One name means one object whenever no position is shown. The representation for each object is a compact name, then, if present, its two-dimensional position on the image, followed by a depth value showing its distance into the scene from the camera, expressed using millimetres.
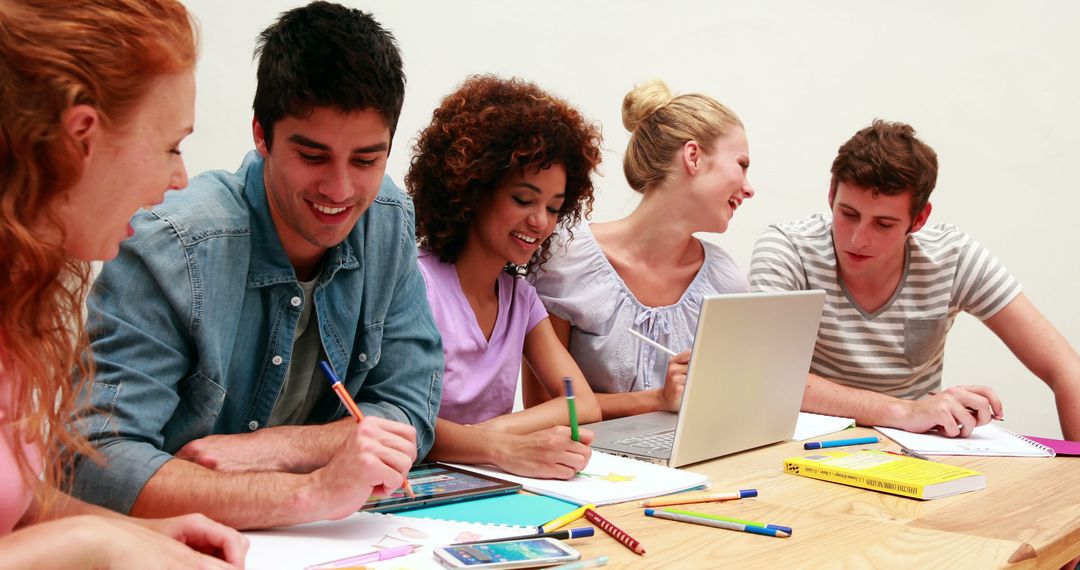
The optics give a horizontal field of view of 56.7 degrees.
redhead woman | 825
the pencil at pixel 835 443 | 1775
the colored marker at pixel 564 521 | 1209
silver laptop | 1548
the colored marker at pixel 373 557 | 1053
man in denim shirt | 1180
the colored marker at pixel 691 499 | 1354
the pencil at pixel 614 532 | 1138
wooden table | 1150
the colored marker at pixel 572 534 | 1155
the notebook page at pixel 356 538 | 1075
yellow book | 1480
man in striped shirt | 2297
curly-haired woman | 1991
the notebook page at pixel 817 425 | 1915
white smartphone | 1030
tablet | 1284
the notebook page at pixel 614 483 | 1360
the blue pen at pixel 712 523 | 1232
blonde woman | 2328
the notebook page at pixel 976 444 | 1801
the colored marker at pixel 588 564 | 1055
